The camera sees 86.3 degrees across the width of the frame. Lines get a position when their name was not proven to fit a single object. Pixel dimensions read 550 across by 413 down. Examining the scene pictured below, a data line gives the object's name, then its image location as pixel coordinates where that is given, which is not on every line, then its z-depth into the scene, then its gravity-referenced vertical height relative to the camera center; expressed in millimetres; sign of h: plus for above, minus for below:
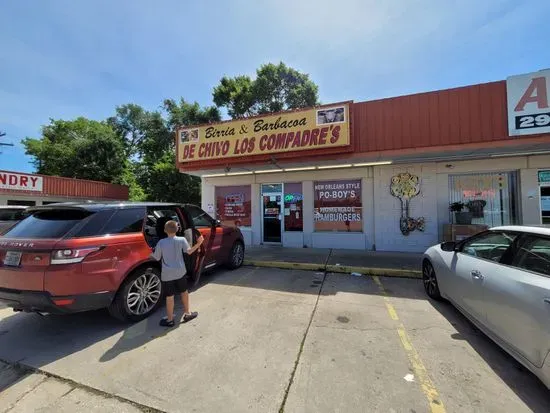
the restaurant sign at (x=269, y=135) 8055 +2379
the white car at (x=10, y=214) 9911 +126
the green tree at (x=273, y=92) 25078 +10535
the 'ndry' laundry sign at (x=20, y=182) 16859 +2164
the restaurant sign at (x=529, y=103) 6578 +2445
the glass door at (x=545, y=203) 8234 +192
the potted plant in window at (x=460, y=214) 8477 -84
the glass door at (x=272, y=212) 11023 +64
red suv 3537 -552
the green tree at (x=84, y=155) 29719 +6406
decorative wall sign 9281 +569
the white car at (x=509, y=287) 2613 -844
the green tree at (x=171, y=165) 21328 +3801
